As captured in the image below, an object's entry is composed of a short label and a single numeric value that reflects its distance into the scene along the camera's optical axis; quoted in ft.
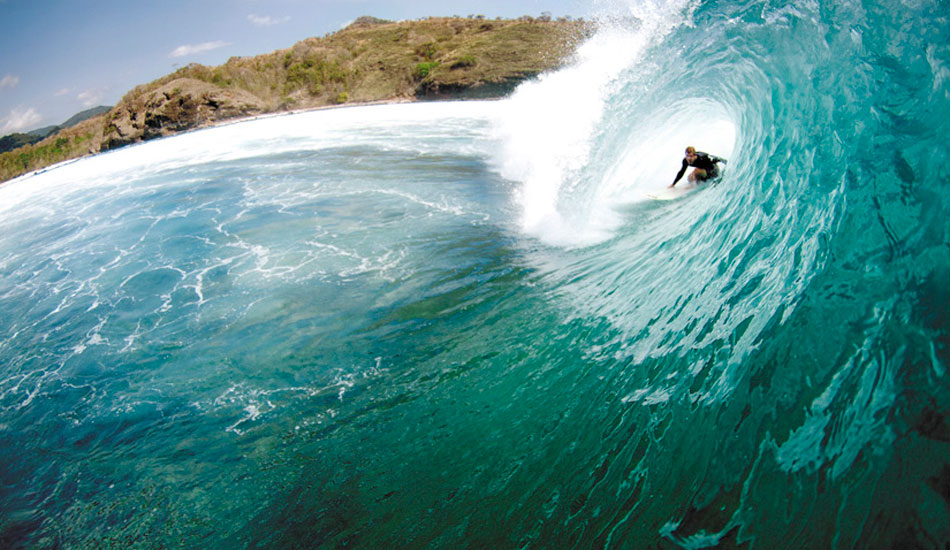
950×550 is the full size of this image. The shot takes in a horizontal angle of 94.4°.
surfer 27.17
